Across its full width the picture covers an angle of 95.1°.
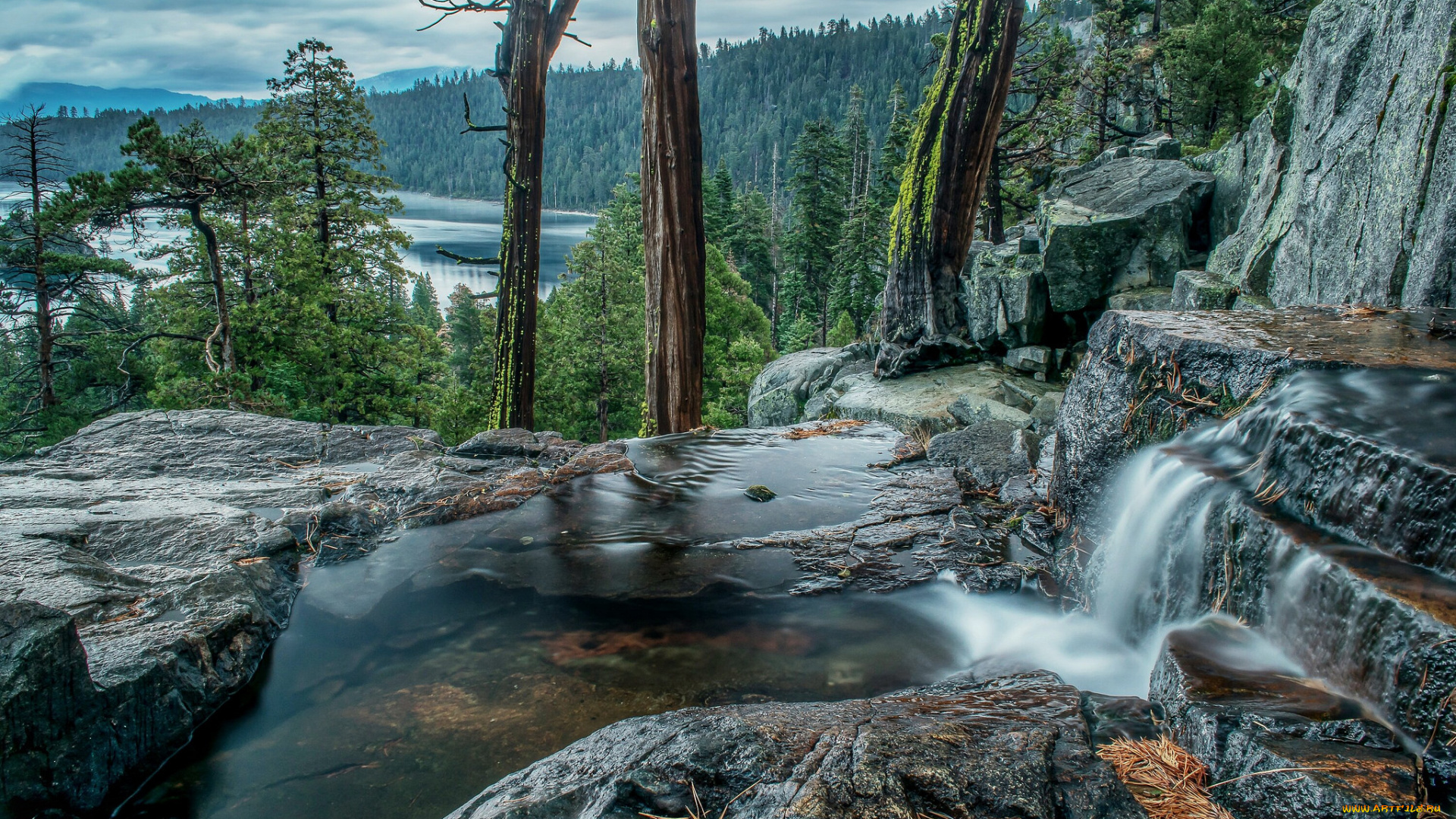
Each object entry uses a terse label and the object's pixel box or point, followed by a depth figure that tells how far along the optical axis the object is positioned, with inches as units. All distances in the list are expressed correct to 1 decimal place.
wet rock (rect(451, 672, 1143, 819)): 66.3
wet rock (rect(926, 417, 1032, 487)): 214.7
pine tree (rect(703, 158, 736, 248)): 1717.5
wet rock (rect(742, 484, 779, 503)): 205.9
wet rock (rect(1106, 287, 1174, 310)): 433.1
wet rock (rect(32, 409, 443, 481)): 199.6
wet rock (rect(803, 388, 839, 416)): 574.6
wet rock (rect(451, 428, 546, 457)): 229.1
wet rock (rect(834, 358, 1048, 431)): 439.2
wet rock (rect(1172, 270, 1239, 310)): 294.5
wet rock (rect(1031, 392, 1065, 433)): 372.2
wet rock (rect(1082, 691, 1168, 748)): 85.0
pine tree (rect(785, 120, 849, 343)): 1669.5
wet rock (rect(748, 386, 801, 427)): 689.0
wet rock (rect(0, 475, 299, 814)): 82.7
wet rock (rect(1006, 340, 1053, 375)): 501.4
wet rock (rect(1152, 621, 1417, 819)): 64.6
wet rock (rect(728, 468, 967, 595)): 156.0
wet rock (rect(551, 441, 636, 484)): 217.3
